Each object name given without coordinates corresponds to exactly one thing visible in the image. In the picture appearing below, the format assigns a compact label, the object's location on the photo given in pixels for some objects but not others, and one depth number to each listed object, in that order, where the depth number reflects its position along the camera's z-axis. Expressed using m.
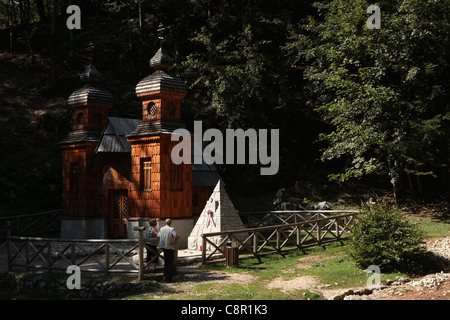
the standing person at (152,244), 14.72
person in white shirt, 13.84
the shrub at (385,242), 14.94
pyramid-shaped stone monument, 19.14
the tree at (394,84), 23.55
